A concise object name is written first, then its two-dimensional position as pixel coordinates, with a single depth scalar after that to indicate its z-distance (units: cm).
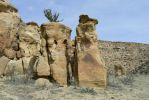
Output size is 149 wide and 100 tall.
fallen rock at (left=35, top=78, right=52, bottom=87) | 436
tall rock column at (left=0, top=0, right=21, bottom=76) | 507
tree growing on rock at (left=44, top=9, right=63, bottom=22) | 926
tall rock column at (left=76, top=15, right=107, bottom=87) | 437
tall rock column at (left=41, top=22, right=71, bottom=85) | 449
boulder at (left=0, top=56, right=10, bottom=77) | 486
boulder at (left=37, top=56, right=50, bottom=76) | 448
